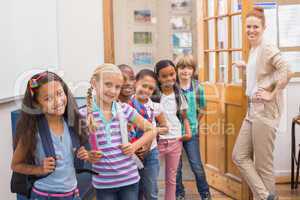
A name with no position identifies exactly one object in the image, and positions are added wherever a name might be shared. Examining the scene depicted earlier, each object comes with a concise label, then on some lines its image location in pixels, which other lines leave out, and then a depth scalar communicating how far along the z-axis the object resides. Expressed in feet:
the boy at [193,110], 10.14
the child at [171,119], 9.28
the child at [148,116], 8.17
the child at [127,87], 8.13
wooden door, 11.68
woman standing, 9.95
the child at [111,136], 6.50
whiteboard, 8.42
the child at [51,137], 5.73
